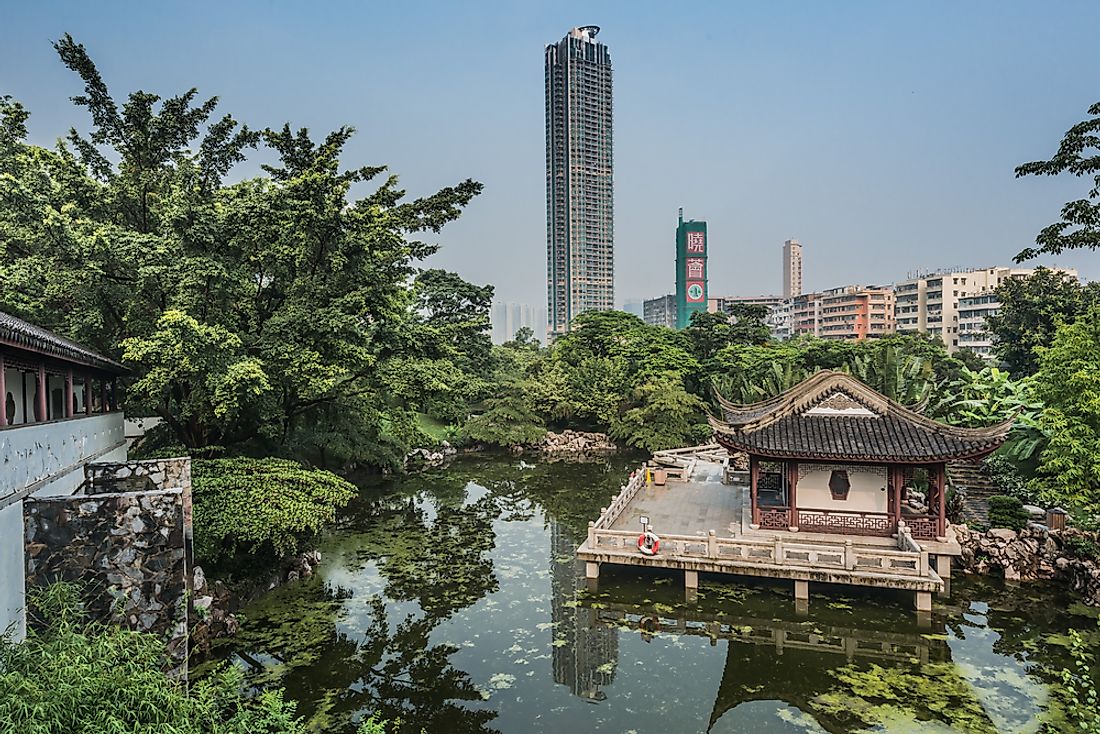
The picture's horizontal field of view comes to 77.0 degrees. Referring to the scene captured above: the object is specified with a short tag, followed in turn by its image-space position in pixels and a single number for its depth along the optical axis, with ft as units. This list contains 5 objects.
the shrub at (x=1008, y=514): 49.55
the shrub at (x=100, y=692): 17.63
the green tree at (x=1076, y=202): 47.39
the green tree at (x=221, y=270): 43.73
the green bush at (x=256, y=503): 38.32
